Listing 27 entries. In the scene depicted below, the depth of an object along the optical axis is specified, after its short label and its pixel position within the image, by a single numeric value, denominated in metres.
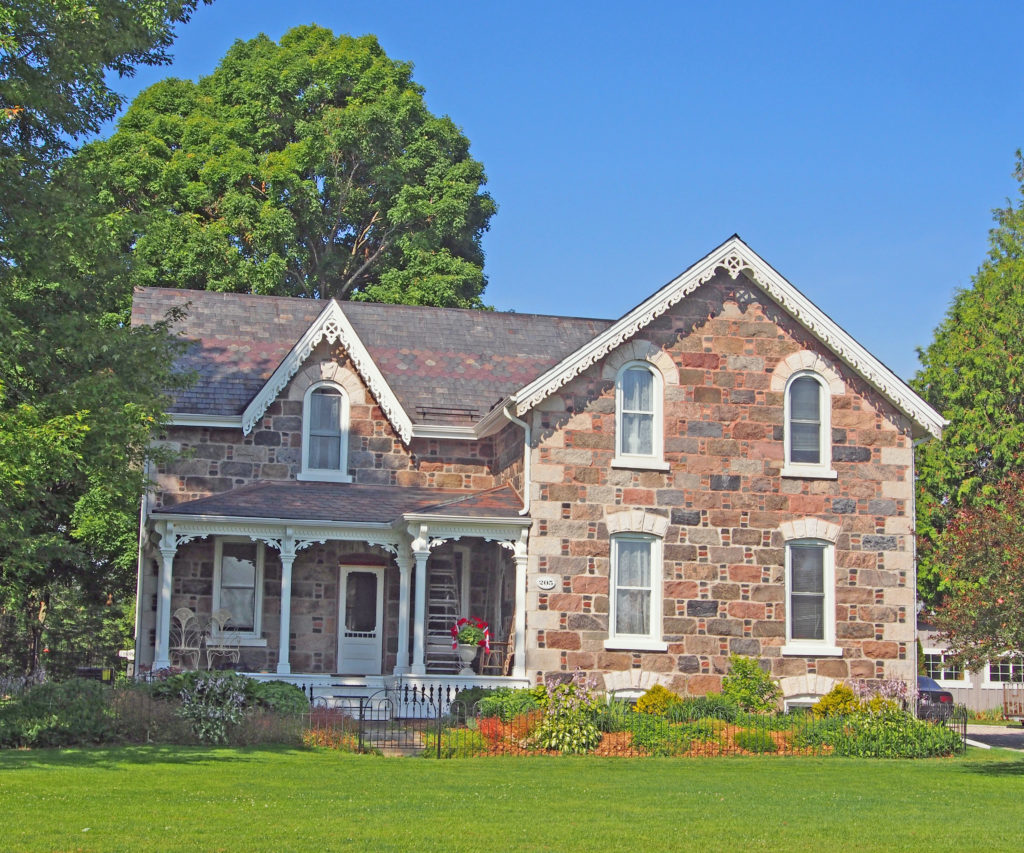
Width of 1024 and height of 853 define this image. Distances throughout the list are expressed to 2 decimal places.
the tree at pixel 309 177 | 41.66
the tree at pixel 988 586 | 18.94
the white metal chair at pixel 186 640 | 26.05
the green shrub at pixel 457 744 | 20.33
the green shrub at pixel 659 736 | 21.36
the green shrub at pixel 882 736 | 22.19
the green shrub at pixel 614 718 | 22.03
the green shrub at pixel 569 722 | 21.03
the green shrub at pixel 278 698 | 21.91
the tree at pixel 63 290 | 19.66
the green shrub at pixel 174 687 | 21.09
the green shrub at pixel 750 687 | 24.98
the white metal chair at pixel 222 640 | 26.42
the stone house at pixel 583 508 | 25.45
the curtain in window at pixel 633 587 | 25.52
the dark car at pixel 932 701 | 25.39
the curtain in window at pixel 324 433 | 28.73
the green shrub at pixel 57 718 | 18.98
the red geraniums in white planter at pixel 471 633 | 25.75
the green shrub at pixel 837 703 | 24.55
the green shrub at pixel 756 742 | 21.78
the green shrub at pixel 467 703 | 23.31
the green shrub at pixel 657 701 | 24.11
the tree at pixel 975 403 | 40.03
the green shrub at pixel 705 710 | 23.22
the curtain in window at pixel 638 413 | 26.16
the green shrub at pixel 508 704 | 22.62
